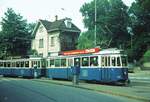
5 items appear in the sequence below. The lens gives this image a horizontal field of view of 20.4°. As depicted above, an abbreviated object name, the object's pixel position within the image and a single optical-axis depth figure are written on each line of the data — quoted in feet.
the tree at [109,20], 259.19
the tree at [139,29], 249.34
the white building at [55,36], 236.02
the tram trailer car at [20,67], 153.60
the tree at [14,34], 250.57
